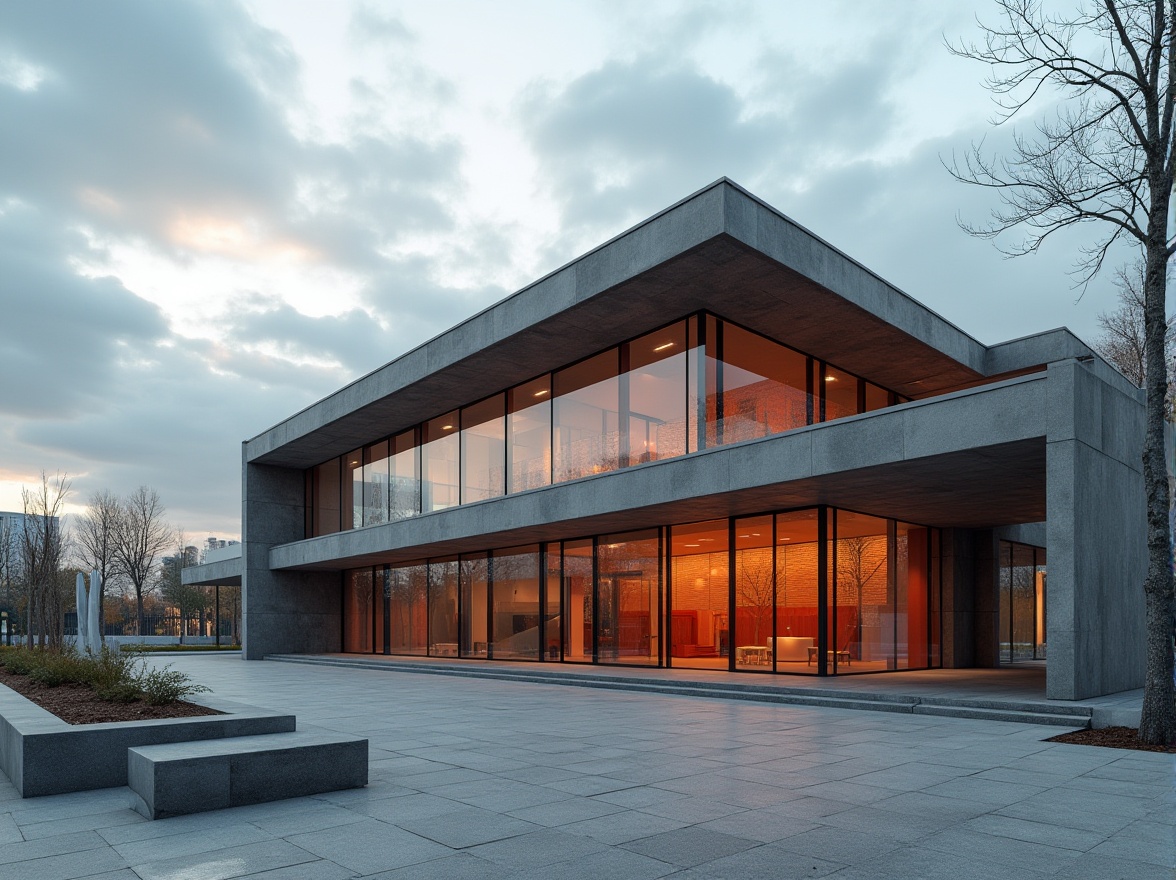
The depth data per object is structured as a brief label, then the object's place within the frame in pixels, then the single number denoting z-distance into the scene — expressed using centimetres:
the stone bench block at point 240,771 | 708
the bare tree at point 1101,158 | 1083
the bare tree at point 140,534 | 6297
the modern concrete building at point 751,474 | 1480
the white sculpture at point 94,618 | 1902
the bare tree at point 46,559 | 2377
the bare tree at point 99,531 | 6134
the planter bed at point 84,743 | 793
